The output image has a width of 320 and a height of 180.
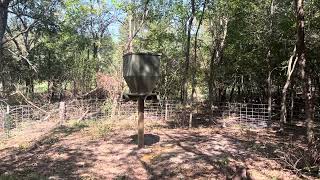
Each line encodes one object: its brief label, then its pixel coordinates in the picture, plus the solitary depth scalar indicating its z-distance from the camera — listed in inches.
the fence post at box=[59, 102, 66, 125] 367.5
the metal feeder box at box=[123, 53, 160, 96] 227.7
